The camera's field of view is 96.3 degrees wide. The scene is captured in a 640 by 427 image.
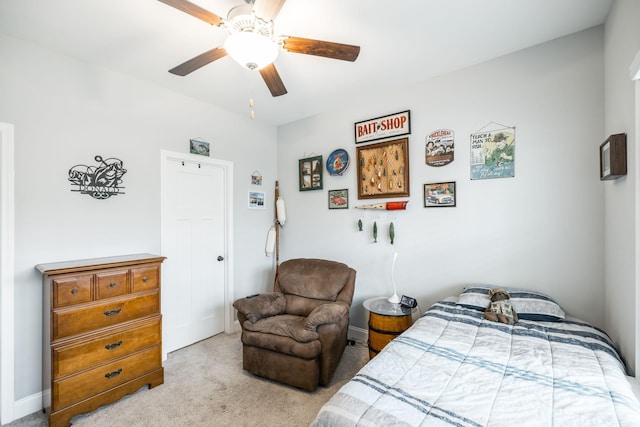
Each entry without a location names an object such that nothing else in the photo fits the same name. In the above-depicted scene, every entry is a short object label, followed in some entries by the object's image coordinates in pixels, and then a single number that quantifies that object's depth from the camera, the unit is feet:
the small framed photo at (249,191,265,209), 12.44
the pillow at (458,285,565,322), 6.52
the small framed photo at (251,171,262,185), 12.51
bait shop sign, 9.78
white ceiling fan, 4.79
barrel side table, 8.02
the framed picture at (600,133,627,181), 5.32
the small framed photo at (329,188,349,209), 11.25
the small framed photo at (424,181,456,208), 8.88
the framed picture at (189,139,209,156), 10.37
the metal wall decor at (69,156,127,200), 7.79
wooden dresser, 6.35
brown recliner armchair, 7.45
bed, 3.54
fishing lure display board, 9.84
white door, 9.96
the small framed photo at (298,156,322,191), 12.00
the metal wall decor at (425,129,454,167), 8.95
